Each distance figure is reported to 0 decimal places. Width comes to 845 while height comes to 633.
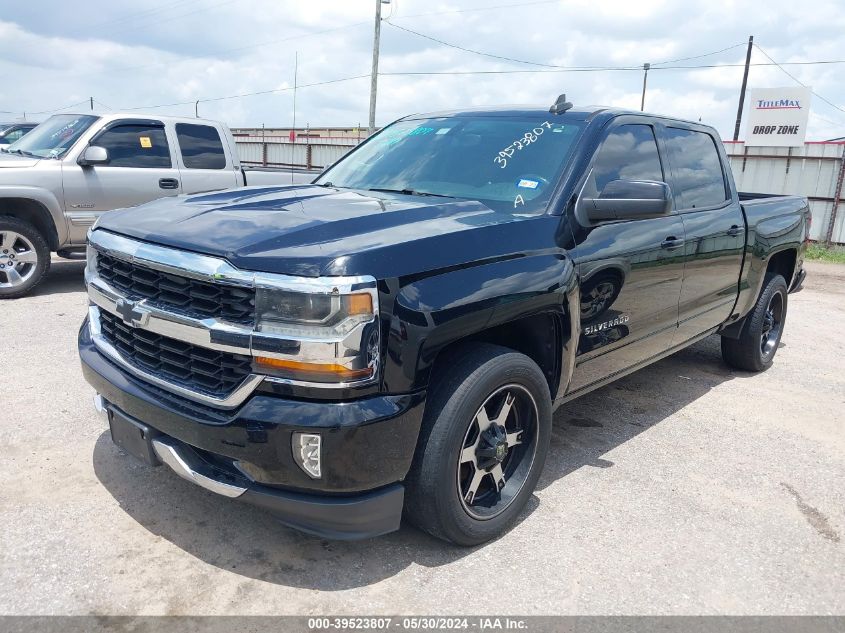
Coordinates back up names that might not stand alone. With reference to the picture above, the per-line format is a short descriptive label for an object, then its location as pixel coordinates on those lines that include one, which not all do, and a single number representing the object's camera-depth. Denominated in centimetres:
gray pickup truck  733
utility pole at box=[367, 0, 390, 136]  2433
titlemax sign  2028
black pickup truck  252
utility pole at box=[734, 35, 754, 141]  3641
